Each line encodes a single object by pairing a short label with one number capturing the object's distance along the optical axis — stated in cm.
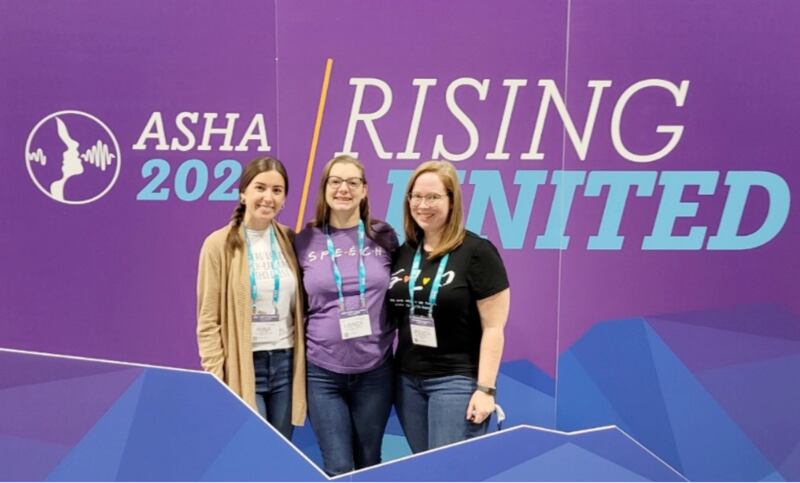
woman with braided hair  182
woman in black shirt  176
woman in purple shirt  184
